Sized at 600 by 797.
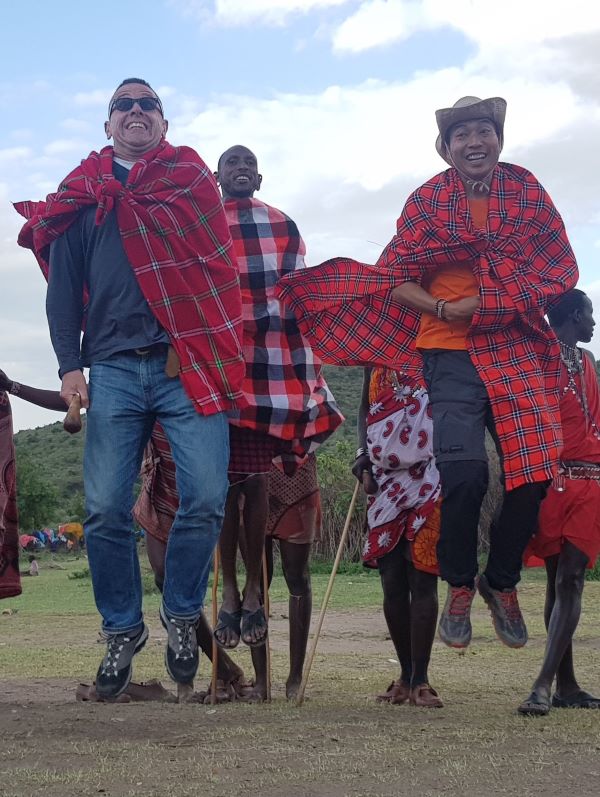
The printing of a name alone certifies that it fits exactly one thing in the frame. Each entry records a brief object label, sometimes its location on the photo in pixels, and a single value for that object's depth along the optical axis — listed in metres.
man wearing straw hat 5.37
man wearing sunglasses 5.23
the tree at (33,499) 30.36
